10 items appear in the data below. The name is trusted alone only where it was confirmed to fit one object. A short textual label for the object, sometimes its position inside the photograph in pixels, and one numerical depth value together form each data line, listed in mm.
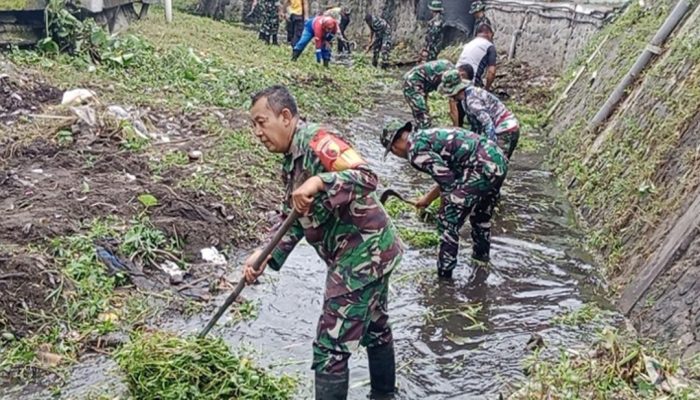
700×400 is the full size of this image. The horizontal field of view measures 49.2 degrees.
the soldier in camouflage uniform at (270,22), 19344
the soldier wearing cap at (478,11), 12523
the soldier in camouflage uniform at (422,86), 7316
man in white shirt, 10516
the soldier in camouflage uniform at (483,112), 6703
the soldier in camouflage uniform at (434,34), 18422
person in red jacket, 16891
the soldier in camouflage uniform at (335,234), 3596
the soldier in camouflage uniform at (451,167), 5543
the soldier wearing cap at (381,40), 20002
